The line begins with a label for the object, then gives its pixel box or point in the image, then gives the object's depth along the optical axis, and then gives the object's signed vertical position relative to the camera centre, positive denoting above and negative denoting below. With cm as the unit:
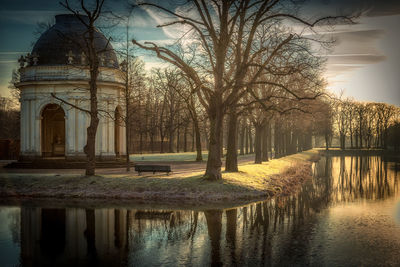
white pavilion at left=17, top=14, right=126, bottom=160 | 3216 +431
